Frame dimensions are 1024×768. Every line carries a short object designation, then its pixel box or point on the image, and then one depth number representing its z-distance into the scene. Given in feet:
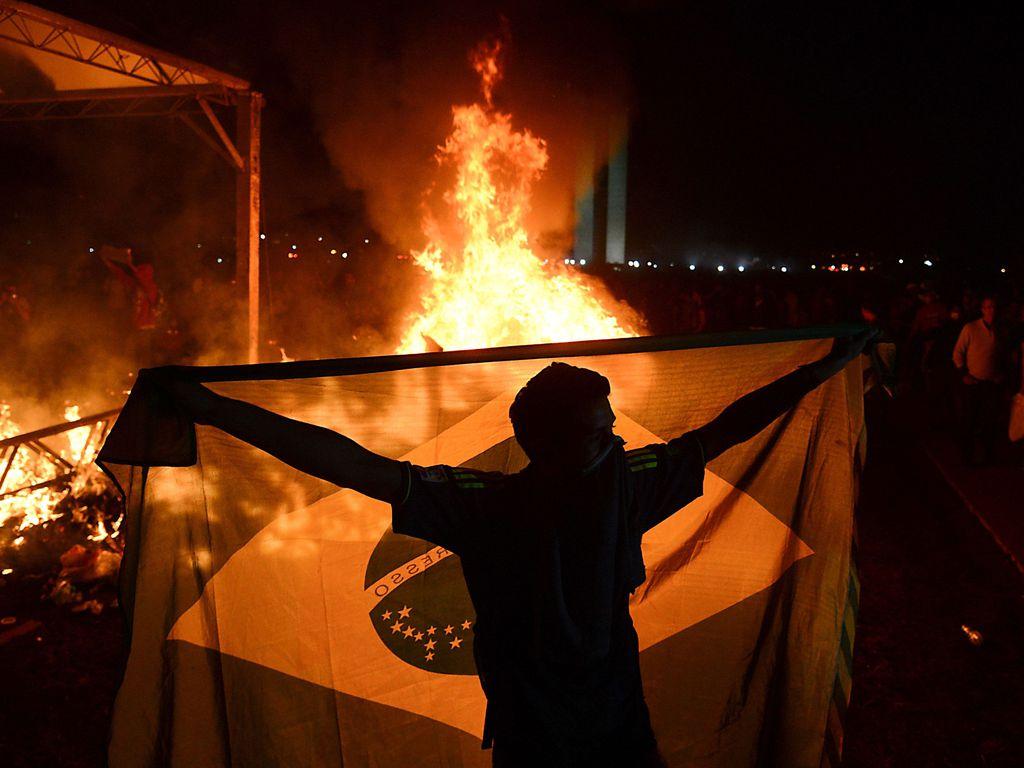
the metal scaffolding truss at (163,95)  25.55
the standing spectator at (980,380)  29.73
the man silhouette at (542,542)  6.44
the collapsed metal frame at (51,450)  20.85
